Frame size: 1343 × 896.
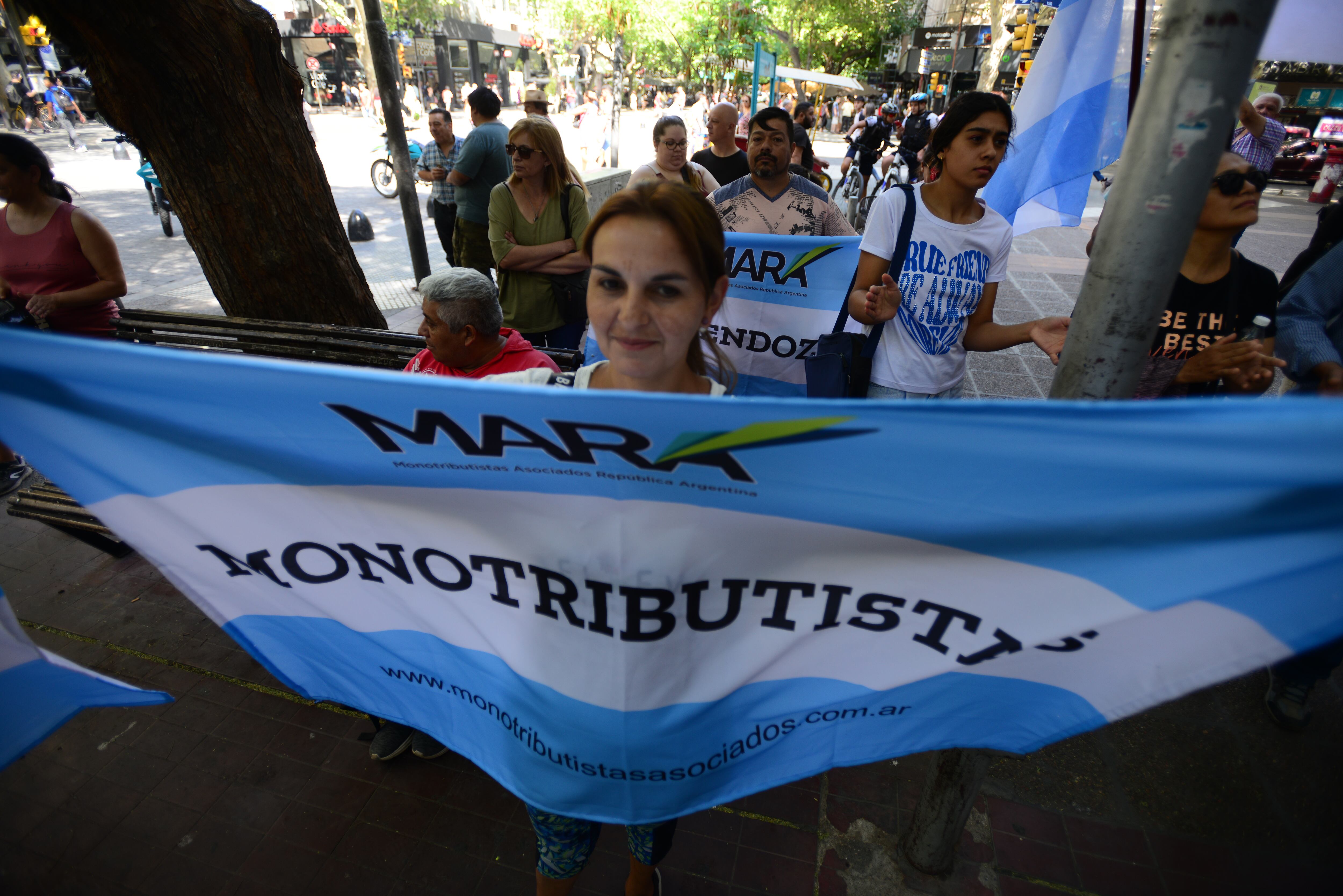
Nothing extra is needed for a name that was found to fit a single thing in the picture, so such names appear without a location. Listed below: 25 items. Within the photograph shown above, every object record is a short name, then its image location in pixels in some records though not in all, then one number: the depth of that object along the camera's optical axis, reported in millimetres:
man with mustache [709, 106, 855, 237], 3953
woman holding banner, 1457
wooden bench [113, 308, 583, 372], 3311
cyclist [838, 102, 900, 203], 13062
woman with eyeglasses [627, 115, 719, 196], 5035
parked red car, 18672
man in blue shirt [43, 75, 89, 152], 26047
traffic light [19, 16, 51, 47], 30297
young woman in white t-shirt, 2650
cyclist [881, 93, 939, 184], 12023
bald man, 6039
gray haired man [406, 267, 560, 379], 2395
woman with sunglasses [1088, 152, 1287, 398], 2369
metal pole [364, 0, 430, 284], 6359
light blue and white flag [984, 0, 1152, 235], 2697
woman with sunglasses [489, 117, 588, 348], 4105
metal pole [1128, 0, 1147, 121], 1895
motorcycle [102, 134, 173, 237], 10484
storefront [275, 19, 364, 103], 40719
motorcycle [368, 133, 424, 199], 13695
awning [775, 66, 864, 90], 25516
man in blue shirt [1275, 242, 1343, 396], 2502
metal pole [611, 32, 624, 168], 15430
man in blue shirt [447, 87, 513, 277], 6062
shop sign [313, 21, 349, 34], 41906
